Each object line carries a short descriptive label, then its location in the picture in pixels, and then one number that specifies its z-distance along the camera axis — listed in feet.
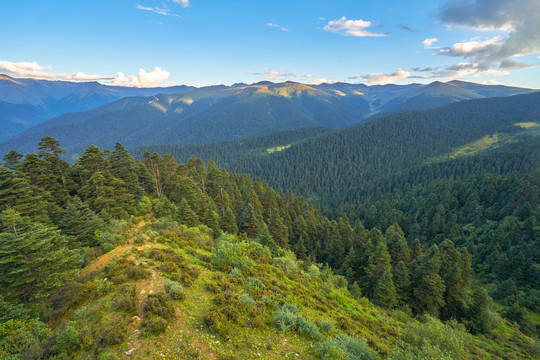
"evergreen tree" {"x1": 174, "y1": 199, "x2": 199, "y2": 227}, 129.39
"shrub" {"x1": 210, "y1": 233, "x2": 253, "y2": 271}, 78.54
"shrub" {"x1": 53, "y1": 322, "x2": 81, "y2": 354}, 36.88
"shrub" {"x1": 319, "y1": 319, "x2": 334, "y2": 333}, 57.00
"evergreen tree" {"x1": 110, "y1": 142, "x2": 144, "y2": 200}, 149.07
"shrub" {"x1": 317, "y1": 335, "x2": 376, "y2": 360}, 43.88
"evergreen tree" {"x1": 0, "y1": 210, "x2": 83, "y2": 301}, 52.80
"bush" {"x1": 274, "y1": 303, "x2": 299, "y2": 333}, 50.72
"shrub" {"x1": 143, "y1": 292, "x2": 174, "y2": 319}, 46.37
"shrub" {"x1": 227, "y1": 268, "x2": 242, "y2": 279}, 70.88
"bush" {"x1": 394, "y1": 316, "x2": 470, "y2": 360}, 50.90
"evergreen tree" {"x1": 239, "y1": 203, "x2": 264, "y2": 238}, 168.86
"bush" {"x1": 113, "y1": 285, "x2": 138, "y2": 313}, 47.24
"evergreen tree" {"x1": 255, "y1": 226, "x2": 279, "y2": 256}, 135.74
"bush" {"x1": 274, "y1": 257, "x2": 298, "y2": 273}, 98.48
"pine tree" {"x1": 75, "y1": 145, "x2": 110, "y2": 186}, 129.90
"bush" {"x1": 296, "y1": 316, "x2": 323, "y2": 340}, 51.59
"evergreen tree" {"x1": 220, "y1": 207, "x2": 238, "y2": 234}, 163.24
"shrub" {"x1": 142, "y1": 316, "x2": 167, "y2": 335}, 42.16
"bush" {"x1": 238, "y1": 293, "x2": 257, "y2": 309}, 54.90
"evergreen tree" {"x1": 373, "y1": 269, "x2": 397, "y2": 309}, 113.60
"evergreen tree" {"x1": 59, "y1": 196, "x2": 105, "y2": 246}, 86.74
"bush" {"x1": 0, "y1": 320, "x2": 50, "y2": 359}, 35.19
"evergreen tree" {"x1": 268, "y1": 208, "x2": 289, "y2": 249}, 177.99
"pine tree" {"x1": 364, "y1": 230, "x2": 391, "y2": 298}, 135.54
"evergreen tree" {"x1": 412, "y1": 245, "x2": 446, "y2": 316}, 118.83
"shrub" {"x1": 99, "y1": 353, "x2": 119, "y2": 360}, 35.60
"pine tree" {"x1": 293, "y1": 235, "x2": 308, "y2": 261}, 176.14
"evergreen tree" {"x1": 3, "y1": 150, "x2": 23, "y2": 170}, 113.35
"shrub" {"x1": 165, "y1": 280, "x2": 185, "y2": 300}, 52.63
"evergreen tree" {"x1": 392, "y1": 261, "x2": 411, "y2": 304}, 124.47
